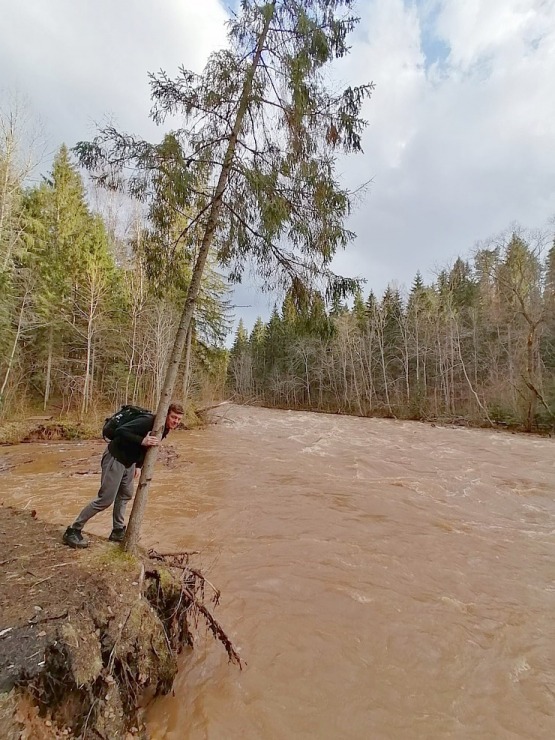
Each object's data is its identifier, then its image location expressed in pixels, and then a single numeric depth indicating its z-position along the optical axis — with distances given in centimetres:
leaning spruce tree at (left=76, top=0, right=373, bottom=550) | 406
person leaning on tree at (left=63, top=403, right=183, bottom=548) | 352
